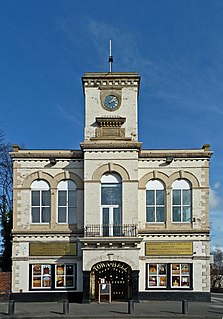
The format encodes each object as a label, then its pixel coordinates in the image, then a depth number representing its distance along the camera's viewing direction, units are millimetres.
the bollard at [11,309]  23422
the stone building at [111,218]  29672
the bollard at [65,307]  23359
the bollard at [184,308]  23219
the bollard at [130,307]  23562
